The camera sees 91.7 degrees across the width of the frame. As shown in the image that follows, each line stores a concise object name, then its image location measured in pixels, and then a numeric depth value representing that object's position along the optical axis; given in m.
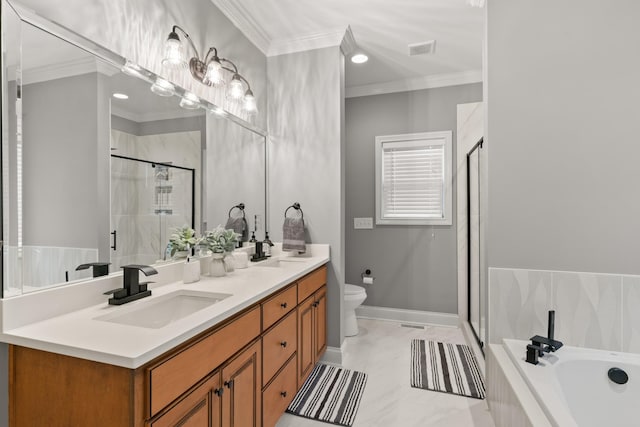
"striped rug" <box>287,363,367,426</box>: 1.88
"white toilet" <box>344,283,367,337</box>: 2.95
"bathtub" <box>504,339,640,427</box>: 1.45
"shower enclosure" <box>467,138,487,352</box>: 2.54
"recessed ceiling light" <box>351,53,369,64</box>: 2.95
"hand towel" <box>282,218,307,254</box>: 2.48
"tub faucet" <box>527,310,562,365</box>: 1.58
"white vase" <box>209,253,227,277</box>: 1.81
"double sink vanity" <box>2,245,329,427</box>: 0.89
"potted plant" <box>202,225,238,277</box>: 1.80
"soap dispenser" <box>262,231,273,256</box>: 2.52
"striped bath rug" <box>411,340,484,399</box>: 2.18
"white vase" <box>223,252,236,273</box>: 1.89
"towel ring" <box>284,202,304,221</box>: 2.62
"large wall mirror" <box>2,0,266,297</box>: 1.07
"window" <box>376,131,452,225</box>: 3.39
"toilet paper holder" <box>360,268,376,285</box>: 3.46
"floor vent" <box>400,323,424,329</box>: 3.33
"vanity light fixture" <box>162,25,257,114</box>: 1.66
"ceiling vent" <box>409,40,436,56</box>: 2.74
